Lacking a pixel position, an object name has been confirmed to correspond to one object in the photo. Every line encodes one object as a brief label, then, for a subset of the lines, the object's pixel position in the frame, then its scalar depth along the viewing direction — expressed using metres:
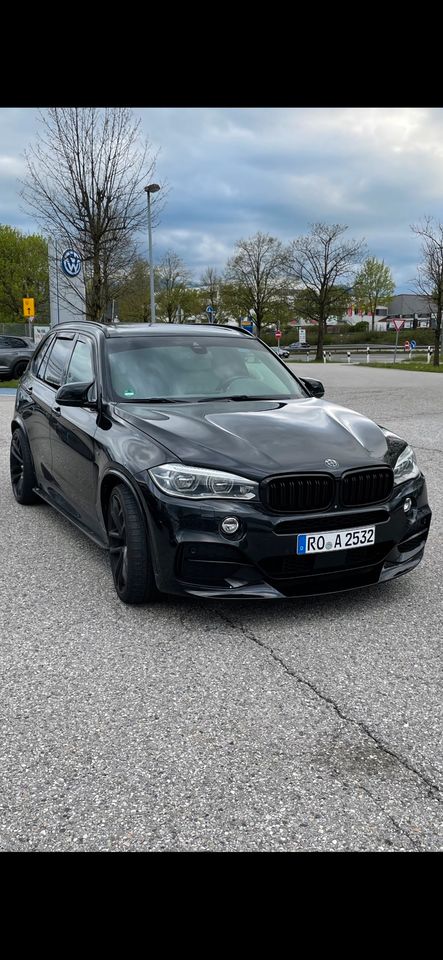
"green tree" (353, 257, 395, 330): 89.94
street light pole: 25.50
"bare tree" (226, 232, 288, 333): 58.56
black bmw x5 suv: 3.79
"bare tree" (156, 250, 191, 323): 70.31
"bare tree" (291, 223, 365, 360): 47.59
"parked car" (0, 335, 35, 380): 24.69
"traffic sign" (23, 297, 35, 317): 30.34
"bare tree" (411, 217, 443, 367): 35.31
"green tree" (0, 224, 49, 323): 61.72
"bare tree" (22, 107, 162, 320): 20.19
